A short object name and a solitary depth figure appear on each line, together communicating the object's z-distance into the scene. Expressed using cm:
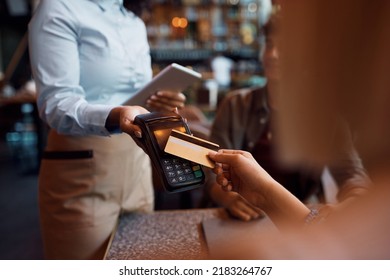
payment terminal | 56
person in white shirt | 73
